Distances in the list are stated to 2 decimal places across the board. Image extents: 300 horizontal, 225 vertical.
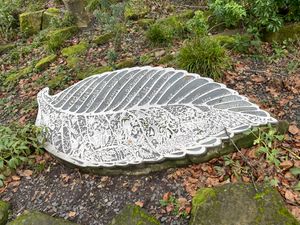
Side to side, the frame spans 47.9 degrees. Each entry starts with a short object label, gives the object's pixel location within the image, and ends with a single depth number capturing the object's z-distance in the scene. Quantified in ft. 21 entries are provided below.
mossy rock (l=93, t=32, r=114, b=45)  19.70
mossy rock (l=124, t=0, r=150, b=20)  21.07
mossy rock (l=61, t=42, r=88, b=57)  19.30
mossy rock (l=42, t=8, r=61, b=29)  23.44
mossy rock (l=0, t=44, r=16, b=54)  22.77
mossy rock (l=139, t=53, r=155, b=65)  16.69
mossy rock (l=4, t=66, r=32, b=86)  19.08
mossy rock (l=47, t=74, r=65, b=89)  17.01
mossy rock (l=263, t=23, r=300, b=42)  16.04
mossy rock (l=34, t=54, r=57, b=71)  19.26
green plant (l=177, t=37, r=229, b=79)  14.15
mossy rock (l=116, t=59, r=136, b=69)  16.79
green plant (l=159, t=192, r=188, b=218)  9.80
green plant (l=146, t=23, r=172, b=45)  17.78
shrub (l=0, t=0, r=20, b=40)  24.22
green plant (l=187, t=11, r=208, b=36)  15.03
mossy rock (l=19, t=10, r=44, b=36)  23.99
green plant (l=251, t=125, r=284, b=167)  10.37
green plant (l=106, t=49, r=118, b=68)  17.26
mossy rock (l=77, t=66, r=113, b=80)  16.77
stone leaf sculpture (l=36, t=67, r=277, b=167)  10.84
